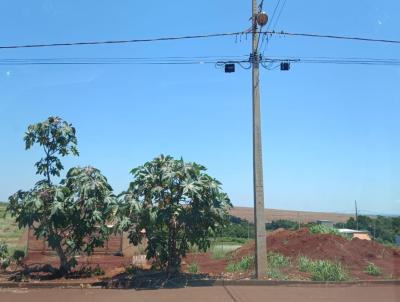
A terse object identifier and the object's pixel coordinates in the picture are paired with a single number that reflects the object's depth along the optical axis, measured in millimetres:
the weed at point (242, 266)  17578
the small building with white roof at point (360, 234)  33734
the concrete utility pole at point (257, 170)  16061
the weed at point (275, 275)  15695
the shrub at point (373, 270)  17000
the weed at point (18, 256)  16781
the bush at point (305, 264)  16903
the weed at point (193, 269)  16844
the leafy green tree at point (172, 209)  15422
